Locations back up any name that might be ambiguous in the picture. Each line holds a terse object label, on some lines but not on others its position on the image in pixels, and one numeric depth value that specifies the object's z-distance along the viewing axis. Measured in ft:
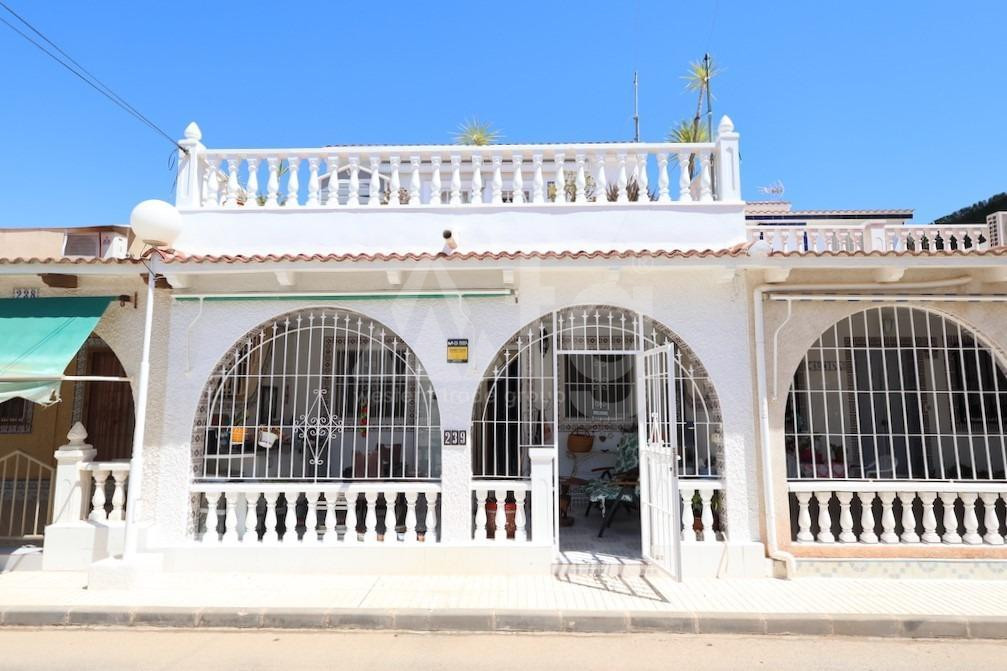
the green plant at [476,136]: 60.13
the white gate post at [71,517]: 21.49
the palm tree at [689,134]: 58.23
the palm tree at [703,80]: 61.72
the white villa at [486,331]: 20.95
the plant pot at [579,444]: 36.14
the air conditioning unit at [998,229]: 25.85
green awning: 19.90
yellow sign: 22.12
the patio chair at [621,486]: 24.75
